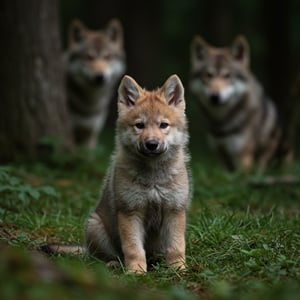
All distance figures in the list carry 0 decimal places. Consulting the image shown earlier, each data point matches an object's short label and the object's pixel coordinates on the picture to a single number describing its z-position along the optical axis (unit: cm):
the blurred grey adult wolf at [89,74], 1137
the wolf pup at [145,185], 484
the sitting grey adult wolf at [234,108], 1073
